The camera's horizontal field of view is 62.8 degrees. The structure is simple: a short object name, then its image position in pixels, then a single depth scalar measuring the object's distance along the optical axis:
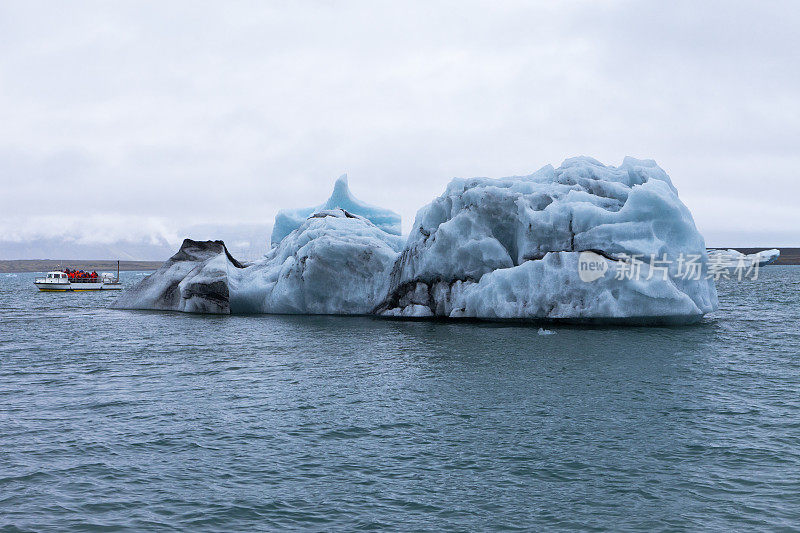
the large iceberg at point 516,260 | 27.77
